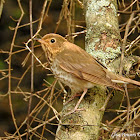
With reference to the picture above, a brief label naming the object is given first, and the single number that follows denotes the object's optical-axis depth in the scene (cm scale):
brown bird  482
